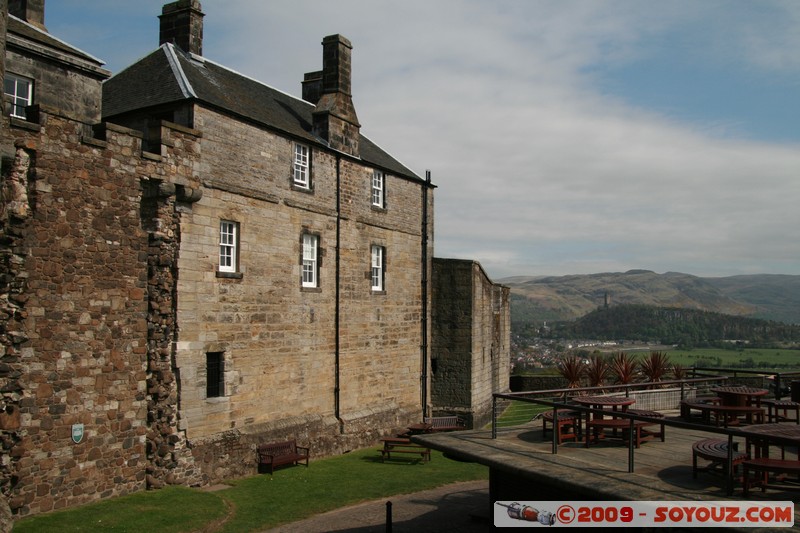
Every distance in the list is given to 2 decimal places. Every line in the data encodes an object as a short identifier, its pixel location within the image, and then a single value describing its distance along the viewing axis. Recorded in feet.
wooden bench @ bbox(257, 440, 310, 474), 63.46
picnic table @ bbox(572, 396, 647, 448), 35.65
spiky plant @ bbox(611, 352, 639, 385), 83.66
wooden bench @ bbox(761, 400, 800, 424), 41.60
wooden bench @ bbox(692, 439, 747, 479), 27.58
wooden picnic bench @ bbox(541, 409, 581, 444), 38.24
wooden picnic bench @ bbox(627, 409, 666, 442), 37.37
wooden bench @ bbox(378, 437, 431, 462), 73.20
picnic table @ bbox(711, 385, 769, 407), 38.65
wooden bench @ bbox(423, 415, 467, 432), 84.89
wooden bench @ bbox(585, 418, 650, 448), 35.56
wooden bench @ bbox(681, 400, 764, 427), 37.19
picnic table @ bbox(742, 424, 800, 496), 25.13
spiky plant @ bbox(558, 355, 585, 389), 93.04
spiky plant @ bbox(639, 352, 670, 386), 84.28
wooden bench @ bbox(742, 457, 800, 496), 25.22
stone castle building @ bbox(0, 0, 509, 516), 45.93
